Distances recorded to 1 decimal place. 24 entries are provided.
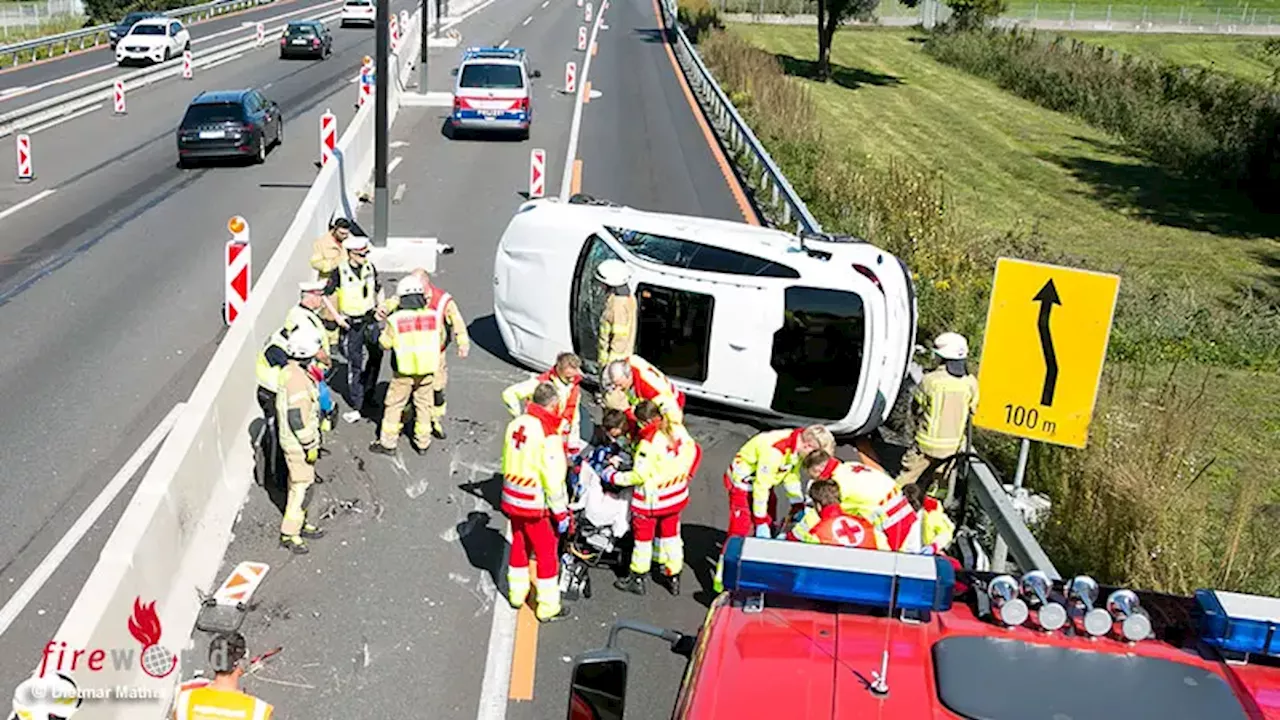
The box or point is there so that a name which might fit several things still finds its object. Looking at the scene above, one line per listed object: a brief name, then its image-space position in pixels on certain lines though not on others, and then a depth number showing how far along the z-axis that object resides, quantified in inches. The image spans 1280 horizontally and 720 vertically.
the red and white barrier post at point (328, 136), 834.2
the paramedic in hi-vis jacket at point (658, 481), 331.9
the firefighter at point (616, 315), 454.6
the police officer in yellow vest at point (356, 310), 473.7
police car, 1099.3
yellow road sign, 327.0
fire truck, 150.6
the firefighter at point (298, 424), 361.7
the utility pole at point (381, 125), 706.3
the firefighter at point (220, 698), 217.5
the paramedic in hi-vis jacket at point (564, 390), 364.2
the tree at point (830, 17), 1817.2
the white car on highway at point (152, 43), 1588.3
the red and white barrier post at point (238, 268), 569.0
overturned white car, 441.7
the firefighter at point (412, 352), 425.4
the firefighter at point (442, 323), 434.0
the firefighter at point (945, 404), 370.3
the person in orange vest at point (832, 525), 282.4
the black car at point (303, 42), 1728.6
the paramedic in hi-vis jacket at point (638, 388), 344.8
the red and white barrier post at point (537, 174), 813.2
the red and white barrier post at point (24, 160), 930.3
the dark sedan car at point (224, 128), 990.4
